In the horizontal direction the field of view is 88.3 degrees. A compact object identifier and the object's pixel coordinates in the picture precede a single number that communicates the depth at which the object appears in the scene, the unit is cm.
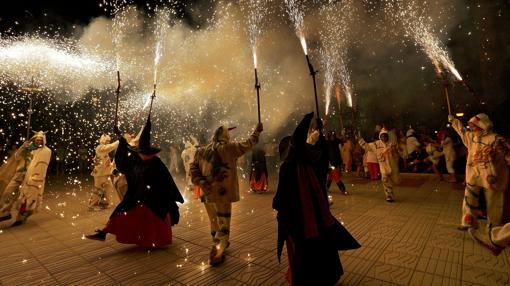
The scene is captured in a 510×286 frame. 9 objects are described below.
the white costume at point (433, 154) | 1043
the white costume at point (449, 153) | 966
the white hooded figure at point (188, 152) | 1016
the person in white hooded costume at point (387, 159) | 689
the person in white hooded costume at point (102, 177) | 702
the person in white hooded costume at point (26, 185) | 578
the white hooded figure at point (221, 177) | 385
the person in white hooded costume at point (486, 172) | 423
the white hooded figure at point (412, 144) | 1172
